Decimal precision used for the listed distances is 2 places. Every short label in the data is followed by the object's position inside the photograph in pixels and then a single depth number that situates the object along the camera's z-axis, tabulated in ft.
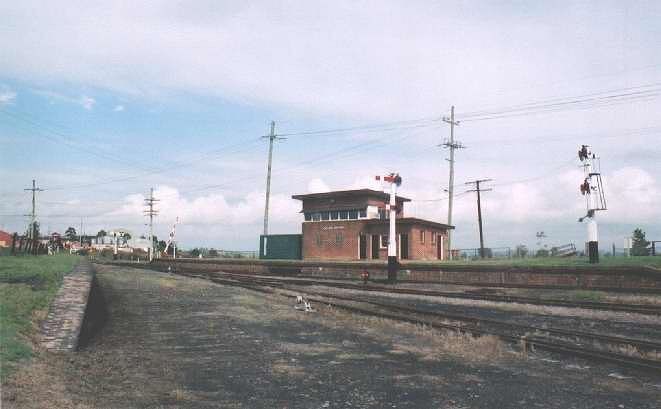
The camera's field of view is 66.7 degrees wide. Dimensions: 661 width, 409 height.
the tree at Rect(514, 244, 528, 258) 161.07
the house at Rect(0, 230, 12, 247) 308.89
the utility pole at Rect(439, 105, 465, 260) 148.87
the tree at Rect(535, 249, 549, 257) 165.99
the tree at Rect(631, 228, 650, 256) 151.33
